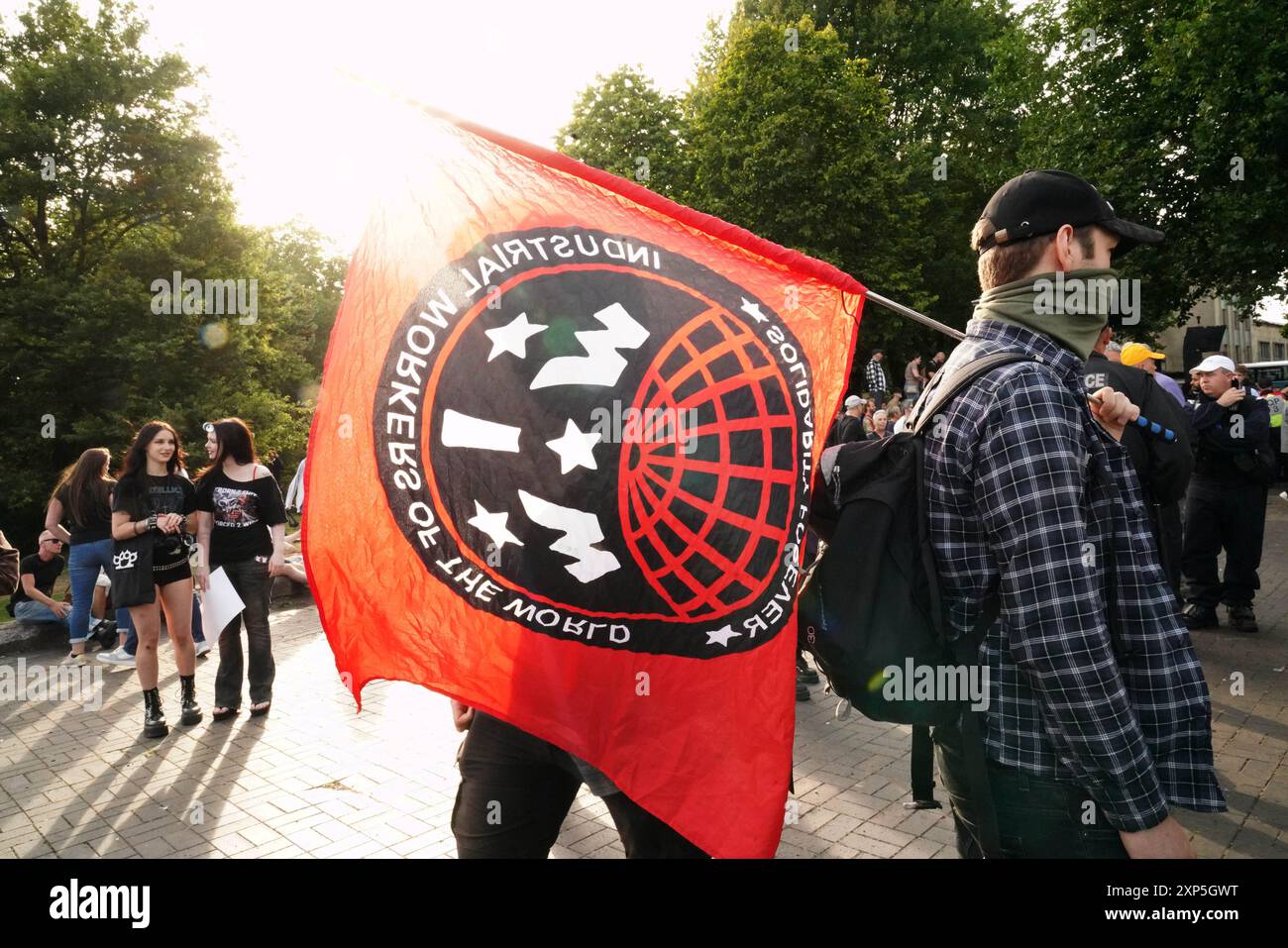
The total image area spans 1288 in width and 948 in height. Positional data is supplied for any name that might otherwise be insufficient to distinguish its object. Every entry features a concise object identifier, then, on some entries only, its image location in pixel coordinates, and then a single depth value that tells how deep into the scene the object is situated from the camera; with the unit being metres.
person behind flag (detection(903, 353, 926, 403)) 20.08
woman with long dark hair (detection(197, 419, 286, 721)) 6.53
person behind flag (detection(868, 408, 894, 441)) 11.93
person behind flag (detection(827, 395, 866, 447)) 8.53
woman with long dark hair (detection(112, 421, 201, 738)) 6.34
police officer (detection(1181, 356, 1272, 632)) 7.34
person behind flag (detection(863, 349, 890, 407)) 17.44
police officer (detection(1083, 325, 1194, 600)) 4.27
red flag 2.36
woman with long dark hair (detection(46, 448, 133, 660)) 8.37
